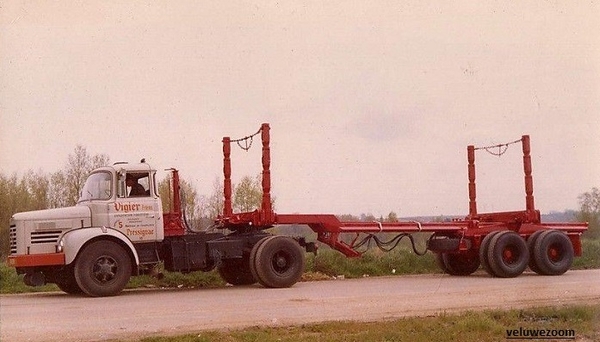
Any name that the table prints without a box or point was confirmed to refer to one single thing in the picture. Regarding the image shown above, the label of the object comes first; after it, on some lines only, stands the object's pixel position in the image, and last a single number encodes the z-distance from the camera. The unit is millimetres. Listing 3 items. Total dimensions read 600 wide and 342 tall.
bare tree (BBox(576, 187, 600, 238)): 33281
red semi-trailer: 14969
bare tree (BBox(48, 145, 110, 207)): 19806
